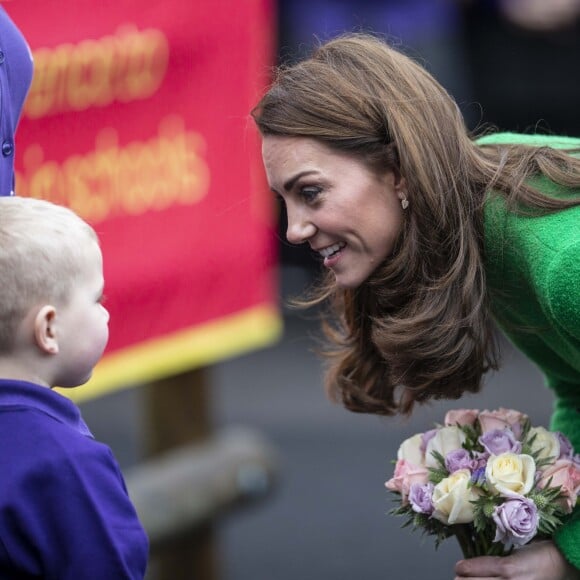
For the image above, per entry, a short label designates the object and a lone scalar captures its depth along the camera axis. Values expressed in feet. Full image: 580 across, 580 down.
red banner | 26.50
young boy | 13.80
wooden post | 33.55
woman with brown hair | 16.90
